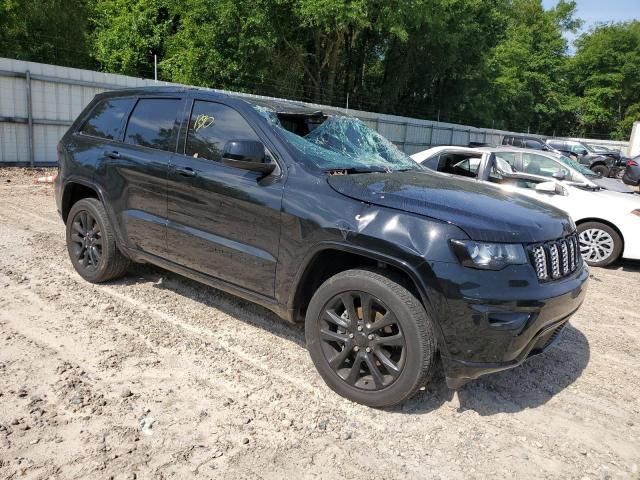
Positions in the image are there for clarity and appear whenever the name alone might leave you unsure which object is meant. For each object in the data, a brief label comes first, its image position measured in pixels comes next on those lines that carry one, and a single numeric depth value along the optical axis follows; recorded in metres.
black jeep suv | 2.89
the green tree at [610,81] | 56.44
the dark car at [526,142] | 23.30
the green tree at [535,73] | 47.16
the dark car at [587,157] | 25.63
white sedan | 7.31
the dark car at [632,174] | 14.78
